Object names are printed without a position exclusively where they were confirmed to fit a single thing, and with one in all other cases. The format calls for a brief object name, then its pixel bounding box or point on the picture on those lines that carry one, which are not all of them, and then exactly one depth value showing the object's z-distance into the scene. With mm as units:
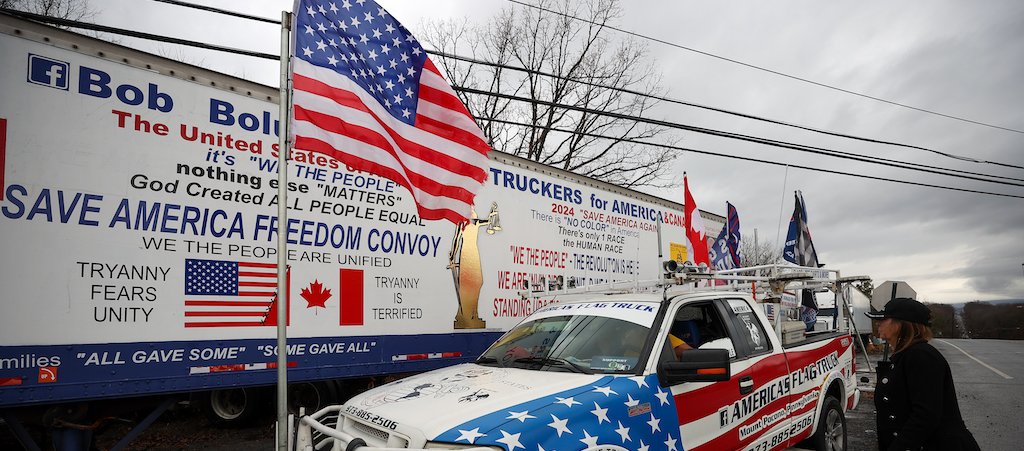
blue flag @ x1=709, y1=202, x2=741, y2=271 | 12492
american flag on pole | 4230
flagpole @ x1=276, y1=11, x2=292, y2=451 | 3680
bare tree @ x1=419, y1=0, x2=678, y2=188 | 21156
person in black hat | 3066
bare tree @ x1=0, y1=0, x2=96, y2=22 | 15570
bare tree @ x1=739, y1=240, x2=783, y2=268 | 51062
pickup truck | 2947
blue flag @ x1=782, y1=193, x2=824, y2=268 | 14258
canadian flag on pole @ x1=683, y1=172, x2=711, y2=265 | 10344
